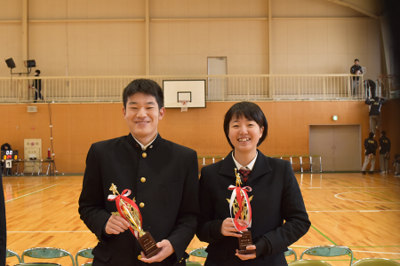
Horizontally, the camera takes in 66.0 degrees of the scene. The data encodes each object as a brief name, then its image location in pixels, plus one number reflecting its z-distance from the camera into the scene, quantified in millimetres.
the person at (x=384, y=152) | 11562
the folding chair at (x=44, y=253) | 2443
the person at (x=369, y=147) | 11641
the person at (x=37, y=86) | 12852
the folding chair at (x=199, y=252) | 2437
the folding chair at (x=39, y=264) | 2036
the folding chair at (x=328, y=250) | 2441
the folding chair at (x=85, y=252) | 2424
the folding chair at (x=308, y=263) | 2027
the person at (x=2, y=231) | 1114
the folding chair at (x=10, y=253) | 2397
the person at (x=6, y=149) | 12281
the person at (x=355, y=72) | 12695
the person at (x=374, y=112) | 12000
